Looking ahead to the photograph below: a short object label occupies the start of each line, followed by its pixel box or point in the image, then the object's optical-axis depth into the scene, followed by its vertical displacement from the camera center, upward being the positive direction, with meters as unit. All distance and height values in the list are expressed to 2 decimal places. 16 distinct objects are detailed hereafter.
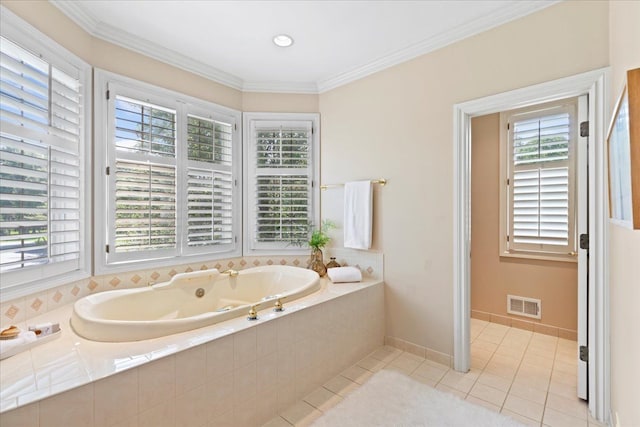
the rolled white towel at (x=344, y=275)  2.67 -0.54
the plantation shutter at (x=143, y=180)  2.33 +0.26
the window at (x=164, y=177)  2.29 +0.31
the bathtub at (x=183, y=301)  1.52 -0.60
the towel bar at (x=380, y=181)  2.74 +0.30
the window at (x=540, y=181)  2.84 +0.33
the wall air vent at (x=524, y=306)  3.03 -0.93
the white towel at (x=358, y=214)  2.79 +0.00
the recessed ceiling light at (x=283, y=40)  2.39 +1.38
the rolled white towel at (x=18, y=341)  1.32 -0.58
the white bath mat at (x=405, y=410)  1.74 -1.18
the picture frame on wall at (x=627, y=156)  0.78 +0.18
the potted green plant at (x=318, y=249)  2.99 -0.35
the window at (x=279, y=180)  3.18 +0.36
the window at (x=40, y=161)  1.60 +0.30
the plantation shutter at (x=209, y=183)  2.78 +0.28
